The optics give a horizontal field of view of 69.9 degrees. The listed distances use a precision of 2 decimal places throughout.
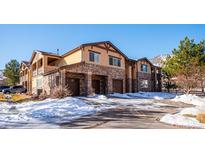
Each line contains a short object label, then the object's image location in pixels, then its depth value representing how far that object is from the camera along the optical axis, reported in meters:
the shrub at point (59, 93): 7.09
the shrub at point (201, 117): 3.91
